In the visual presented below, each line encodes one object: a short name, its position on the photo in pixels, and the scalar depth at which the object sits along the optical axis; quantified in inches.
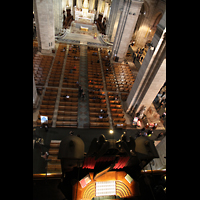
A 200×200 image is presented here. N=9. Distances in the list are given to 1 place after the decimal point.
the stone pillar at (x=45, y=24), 611.2
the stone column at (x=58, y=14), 888.4
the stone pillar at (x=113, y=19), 941.7
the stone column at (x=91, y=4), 1299.3
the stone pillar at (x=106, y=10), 1272.1
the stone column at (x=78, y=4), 1303.5
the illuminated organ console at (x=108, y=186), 242.4
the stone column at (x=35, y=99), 424.4
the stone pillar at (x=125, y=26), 646.5
